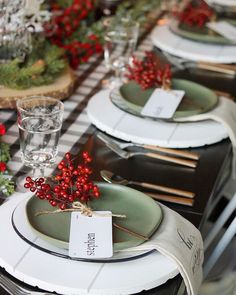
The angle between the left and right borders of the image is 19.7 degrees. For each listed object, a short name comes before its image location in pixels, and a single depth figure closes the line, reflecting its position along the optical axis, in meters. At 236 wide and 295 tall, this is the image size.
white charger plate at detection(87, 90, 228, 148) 1.34
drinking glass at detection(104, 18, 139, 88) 1.67
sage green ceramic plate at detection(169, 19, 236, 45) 1.86
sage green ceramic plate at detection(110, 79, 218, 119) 1.42
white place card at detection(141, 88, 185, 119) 1.40
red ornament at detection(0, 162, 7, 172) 1.21
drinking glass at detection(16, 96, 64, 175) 1.19
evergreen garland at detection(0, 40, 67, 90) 1.51
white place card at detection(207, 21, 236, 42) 1.89
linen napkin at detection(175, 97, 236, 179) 1.38
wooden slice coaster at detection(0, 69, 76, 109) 1.49
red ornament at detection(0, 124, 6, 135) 1.26
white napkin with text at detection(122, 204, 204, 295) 0.94
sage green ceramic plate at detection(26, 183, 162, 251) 0.96
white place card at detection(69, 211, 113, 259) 0.93
